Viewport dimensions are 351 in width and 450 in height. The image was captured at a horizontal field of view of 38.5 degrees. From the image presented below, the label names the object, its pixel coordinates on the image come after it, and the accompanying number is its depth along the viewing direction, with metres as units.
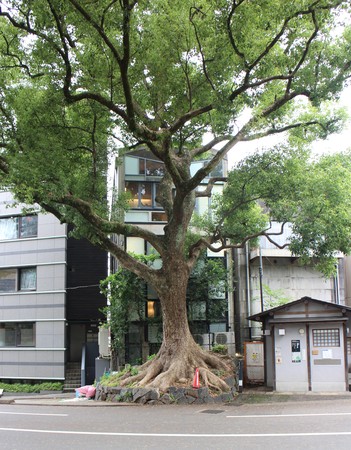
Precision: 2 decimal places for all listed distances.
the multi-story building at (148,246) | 22.95
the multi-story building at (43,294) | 27.08
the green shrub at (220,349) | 20.66
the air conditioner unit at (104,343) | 24.34
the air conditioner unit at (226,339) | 22.66
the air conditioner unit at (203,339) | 22.89
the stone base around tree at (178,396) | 14.95
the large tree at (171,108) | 12.94
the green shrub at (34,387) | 25.85
